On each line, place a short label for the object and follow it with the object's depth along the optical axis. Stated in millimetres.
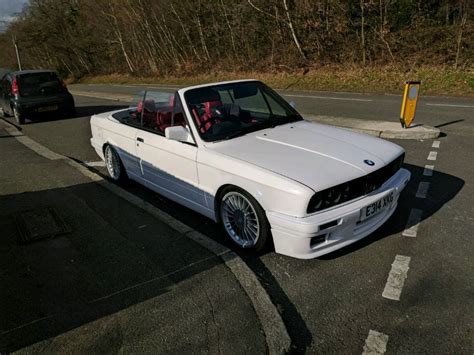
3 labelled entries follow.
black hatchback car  12070
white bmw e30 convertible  3123
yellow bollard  7543
